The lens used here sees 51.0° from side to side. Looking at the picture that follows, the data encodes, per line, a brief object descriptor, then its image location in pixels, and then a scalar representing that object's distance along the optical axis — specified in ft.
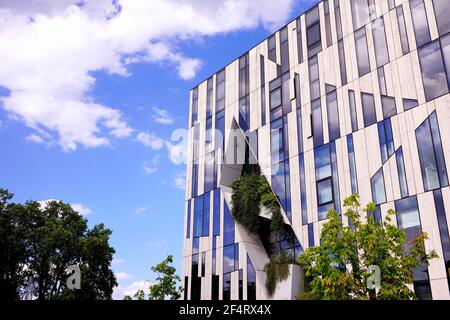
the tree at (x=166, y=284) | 130.61
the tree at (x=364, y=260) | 68.13
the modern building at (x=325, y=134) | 88.48
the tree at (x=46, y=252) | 145.48
